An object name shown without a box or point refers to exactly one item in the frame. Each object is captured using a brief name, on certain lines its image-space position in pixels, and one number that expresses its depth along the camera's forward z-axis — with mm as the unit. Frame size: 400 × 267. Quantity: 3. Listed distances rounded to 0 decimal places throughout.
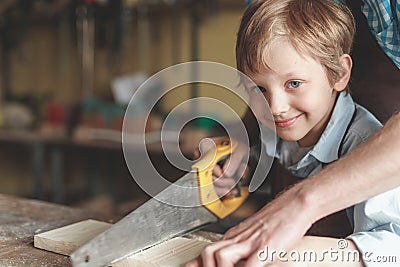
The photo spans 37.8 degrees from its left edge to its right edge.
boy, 859
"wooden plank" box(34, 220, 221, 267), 821
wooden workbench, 893
